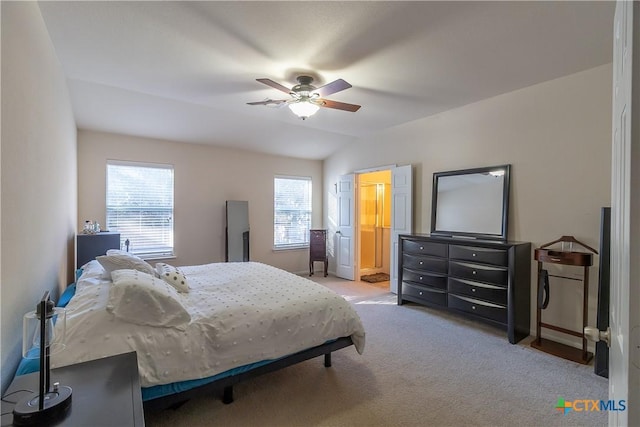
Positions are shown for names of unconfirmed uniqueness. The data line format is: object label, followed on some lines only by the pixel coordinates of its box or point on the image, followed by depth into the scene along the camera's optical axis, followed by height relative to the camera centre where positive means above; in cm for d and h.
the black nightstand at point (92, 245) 354 -46
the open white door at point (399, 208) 468 +4
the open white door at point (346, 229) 582 -39
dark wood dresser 318 -80
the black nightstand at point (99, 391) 103 -73
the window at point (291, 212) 613 -6
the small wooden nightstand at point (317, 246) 618 -76
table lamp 100 -67
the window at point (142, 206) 450 +3
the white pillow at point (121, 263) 229 -43
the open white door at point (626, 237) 61 -6
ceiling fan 290 +109
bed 171 -77
